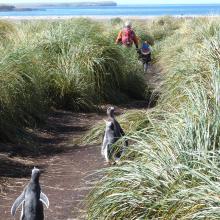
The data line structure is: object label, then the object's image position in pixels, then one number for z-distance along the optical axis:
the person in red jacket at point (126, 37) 18.54
